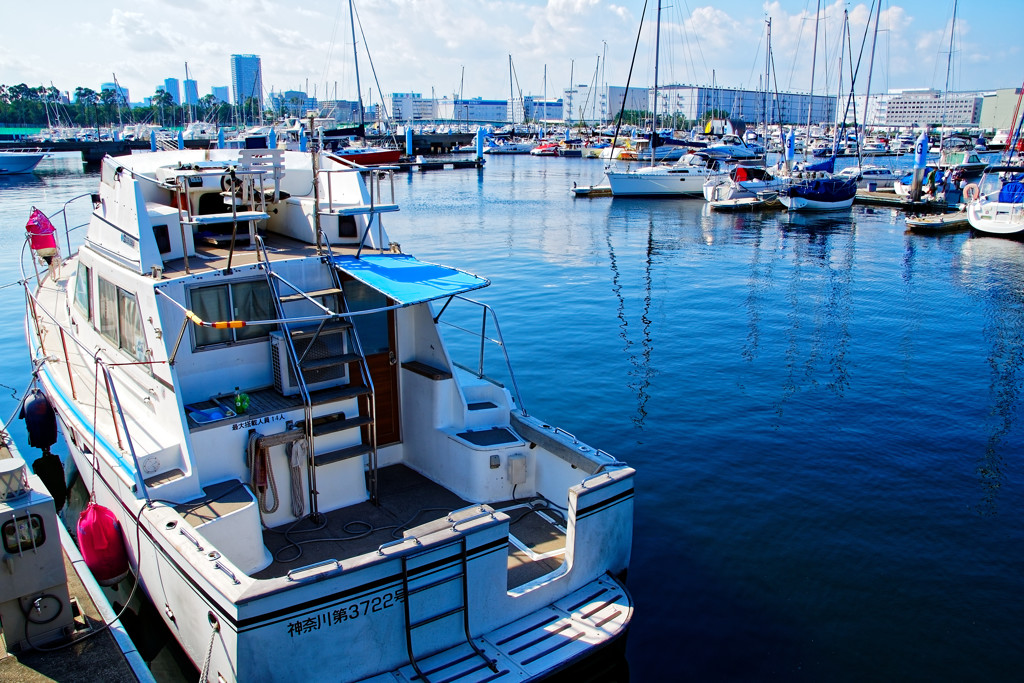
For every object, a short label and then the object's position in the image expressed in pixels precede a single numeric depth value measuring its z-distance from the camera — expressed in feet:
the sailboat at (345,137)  234.01
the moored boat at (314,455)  18.98
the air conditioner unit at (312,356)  25.41
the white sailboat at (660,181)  171.83
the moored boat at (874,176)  197.77
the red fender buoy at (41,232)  44.78
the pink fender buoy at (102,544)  23.53
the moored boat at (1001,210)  117.50
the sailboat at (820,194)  153.38
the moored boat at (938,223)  125.64
